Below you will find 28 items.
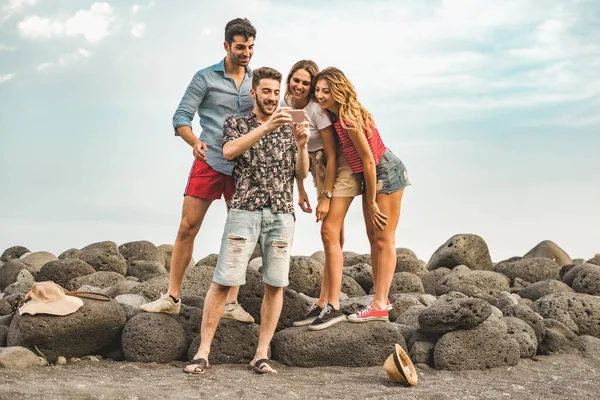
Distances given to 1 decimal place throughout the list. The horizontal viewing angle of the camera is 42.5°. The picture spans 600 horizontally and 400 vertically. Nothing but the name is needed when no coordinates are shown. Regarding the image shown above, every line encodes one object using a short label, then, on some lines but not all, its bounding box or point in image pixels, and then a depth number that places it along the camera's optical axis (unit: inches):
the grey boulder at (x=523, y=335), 350.3
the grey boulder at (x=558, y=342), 367.9
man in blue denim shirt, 306.8
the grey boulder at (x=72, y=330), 305.4
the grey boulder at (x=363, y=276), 489.1
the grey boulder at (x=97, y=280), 473.1
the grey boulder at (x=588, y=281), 527.3
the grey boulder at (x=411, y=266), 577.3
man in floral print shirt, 274.1
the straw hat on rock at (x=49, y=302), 307.1
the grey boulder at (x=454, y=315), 319.9
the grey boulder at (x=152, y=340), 306.3
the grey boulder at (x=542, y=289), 509.0
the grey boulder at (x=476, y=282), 508.7
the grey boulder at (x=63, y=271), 498.6
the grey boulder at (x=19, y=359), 291.3
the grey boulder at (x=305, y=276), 416.2
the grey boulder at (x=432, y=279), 524.0
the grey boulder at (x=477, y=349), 319.0
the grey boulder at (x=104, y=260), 553.0
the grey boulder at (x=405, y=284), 484.4
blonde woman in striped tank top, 299.4
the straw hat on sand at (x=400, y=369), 276.1
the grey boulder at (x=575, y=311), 410.0
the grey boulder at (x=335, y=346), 309.3
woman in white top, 305.1
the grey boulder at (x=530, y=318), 367.9
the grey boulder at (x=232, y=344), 303.7
